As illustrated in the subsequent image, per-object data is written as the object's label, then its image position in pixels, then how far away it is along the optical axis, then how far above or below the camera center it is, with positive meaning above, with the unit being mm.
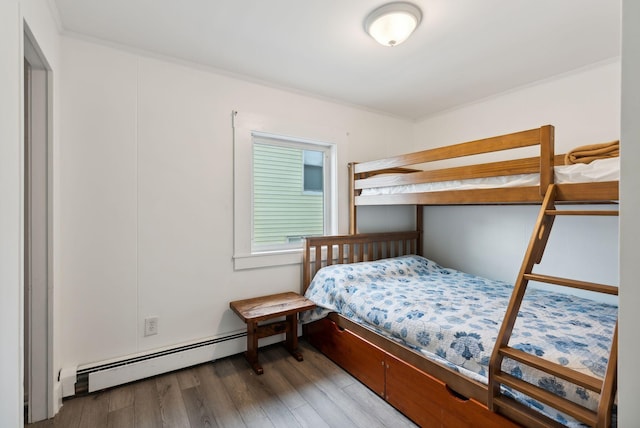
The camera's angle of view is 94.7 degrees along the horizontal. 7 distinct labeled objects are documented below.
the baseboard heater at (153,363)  1874 -1079
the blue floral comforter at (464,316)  1260 -604
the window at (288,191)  2635 +187
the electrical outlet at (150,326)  2068 -824
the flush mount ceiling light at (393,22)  1590 +1071
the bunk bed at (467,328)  1142 -608
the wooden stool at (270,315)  2146 -762
